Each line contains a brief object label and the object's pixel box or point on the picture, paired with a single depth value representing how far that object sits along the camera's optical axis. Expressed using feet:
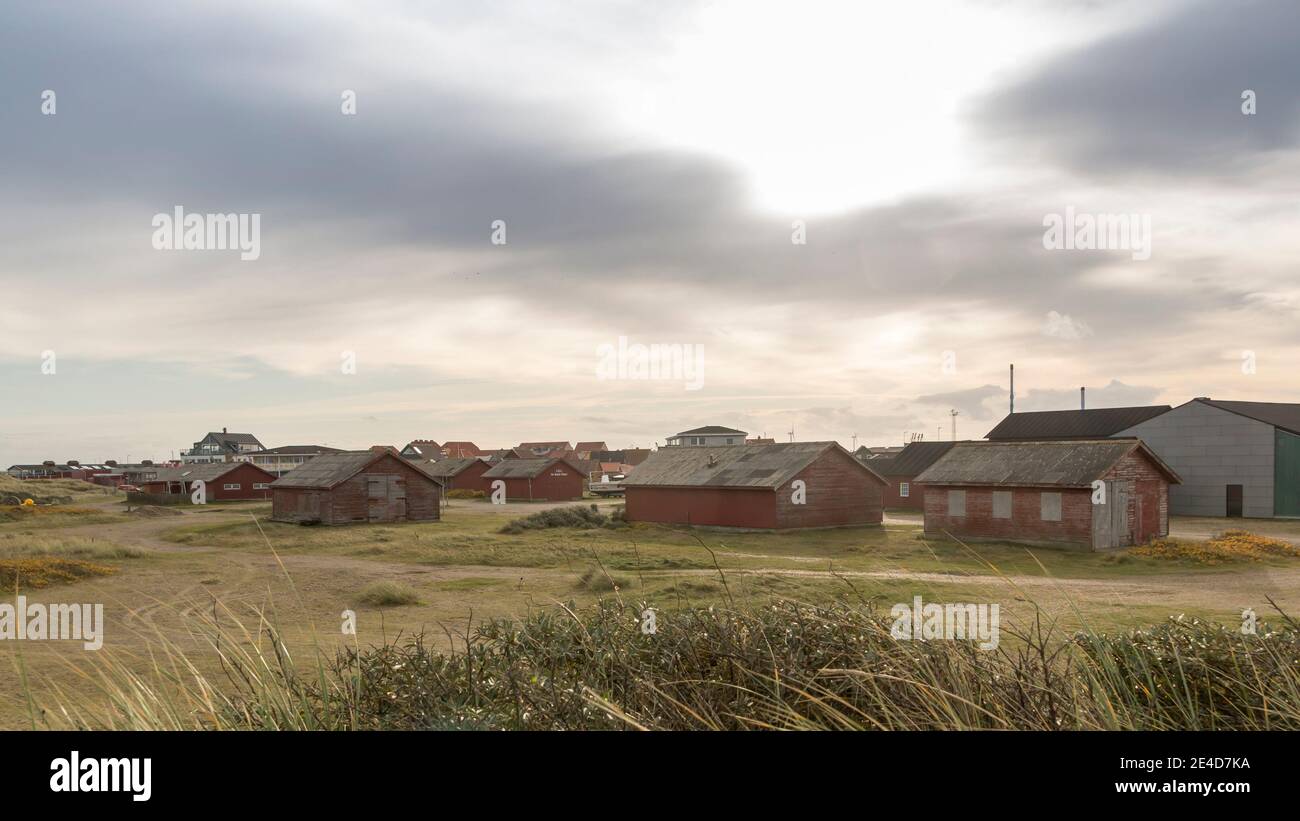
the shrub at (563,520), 153.89
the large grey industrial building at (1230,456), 164.25
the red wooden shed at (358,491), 170.60
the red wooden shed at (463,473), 298.35
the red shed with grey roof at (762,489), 149.07
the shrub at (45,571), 84.81
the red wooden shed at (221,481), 248.11
